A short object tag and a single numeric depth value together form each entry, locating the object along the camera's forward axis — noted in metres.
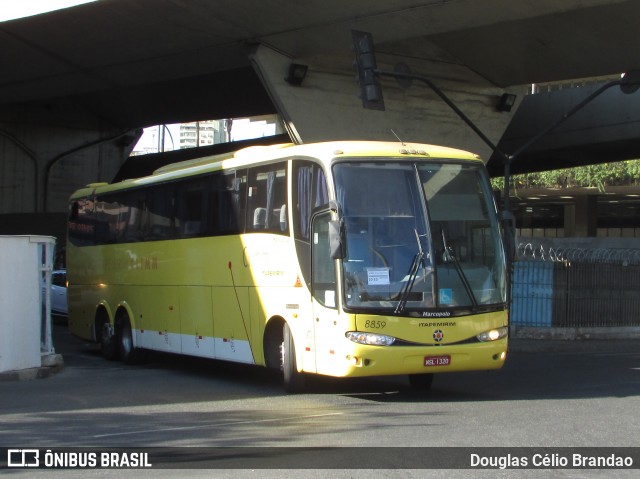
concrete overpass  22.30
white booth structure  14.24
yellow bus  11.40
